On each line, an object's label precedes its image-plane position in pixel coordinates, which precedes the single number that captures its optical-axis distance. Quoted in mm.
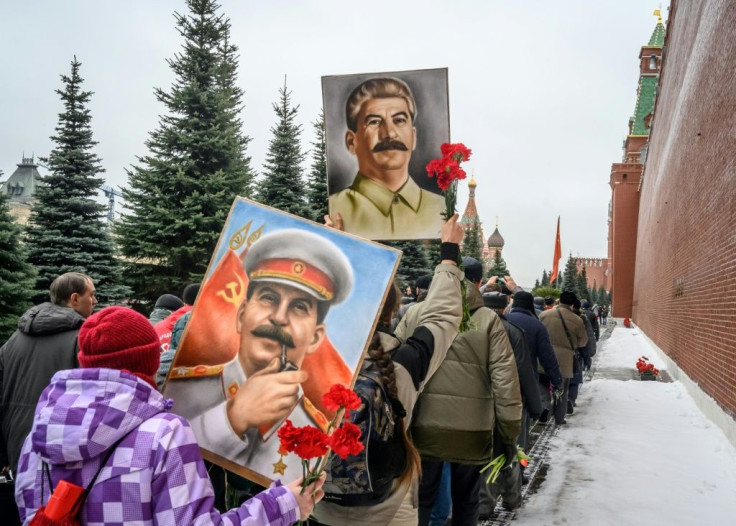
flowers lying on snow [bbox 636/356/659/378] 14055
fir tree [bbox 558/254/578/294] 68312
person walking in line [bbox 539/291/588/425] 9250
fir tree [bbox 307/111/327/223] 23766
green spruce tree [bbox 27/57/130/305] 16719
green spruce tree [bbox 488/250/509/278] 49388
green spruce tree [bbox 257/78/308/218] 23188
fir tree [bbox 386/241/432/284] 25234
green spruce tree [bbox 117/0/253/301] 18203
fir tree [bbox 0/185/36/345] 13039
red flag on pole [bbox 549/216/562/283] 14086
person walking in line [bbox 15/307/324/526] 1668
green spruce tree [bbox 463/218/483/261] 44906
